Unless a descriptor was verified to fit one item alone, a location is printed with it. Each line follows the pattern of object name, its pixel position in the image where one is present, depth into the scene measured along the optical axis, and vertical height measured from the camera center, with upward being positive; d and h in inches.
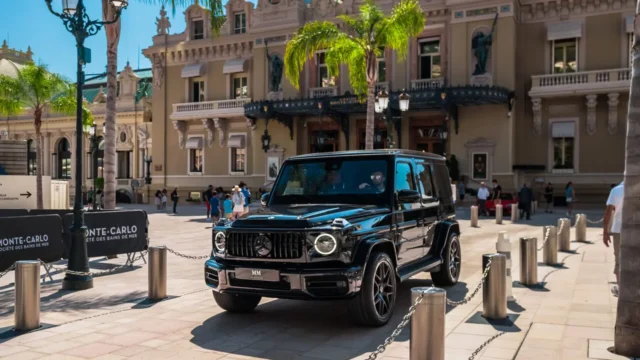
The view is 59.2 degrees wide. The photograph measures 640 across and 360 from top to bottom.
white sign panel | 831.1 -28.2
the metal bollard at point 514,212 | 921.5 -62.9
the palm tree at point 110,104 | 559.8 +68.3
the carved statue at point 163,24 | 1716.3 +458.2
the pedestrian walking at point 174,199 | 1264.3 -58.3
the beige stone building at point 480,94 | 1185.4 +175.1
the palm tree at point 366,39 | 824.3 +201.3
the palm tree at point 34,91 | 1111.6 +164.0
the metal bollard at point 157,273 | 334.0 -59.9
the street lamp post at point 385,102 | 795.4 +102.8
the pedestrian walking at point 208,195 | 1065.1 -41.7
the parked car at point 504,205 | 1044.5 -58.3
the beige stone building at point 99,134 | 1849.2 +140.0
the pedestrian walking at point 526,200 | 956.0 -44.7
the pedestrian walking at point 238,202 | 830.7 -42.2
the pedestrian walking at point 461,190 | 1194.0 -34.9
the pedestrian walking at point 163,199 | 1386.6 -63.1
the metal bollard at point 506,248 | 320.5 -42.4
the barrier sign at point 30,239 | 395.5 -48.3
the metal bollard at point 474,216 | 832.9 -63.9
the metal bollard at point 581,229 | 631.2 -62.2
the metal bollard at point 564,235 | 551.5 -60.6
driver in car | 294.9 -5.5
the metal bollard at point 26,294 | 268.7 -58.1
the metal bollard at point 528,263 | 367.9 -59.3
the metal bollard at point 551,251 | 454.9 -63.3
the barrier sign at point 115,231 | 462.0 -49.7
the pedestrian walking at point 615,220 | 320.5 -26.8
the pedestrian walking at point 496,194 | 1027.1 -39.0
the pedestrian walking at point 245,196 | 876.0 -38.2
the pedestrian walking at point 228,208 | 848.3 -52.2
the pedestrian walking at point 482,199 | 1026.7 -46.4
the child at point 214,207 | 895.7 -53.5
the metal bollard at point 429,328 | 181.6 -50.2
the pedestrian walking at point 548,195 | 1138.0 -43.3
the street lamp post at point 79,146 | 381.1 +19.2
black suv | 247.3 -29.6
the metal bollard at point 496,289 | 276.1 -57.3
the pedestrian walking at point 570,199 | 992.9 -44.6
